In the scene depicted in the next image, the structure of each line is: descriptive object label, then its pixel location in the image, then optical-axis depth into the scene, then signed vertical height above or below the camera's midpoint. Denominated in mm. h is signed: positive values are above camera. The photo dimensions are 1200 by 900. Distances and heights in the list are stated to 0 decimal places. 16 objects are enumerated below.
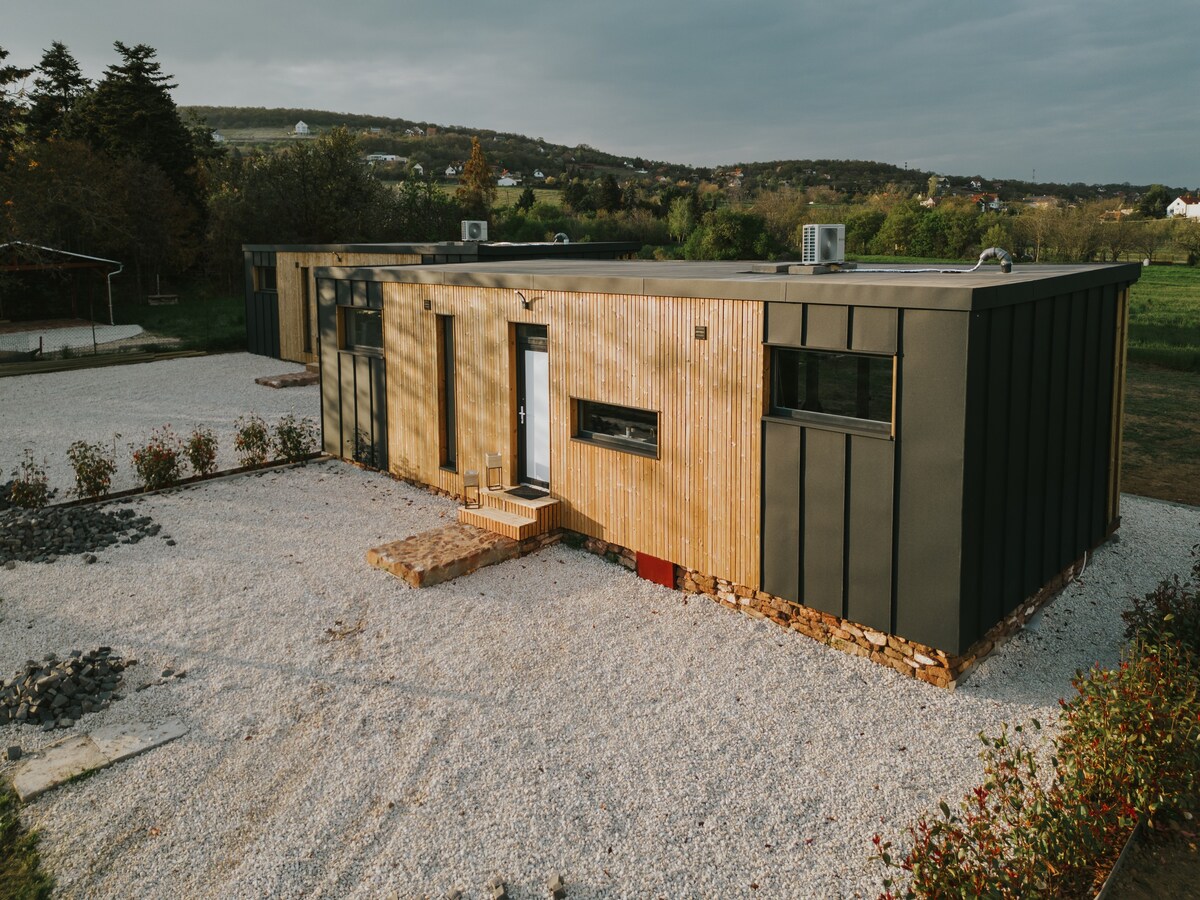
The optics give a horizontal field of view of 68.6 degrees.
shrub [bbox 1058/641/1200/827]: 4371 -2251
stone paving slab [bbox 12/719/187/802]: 5129 -2723
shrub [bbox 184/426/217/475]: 11180 -1863
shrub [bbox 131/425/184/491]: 10719 -1947
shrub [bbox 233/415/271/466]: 11695 -1840
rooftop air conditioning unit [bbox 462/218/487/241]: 18578 +1537
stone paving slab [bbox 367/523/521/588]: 8047 -2344
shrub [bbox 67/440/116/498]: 10273 -1939
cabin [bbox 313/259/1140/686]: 5984 -1024
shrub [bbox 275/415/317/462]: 11961 -1881
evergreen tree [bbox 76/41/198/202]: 36344 +7750
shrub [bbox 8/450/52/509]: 9922 -2087
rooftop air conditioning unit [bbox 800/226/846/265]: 8461 +546
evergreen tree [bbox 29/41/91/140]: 38719 +10017
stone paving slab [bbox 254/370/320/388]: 17969 -1535
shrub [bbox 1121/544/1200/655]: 5965 -2223
